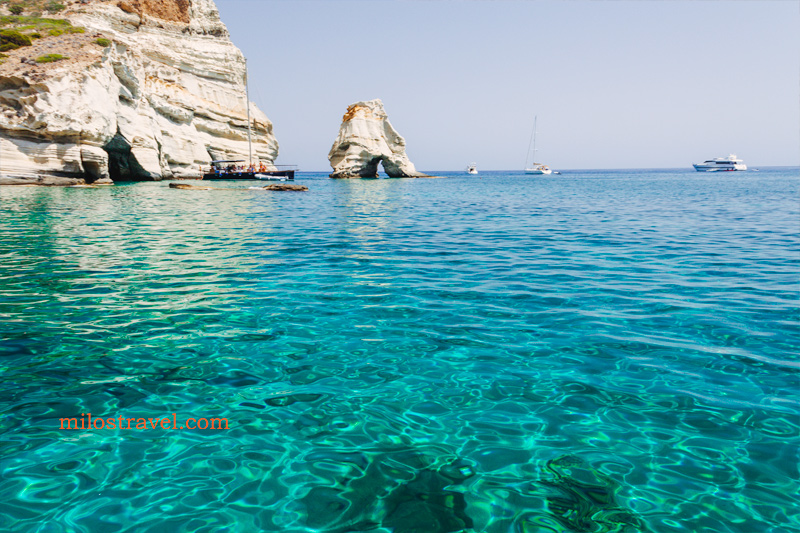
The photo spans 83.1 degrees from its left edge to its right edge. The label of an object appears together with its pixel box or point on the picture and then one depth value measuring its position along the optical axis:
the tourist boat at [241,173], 54.97
